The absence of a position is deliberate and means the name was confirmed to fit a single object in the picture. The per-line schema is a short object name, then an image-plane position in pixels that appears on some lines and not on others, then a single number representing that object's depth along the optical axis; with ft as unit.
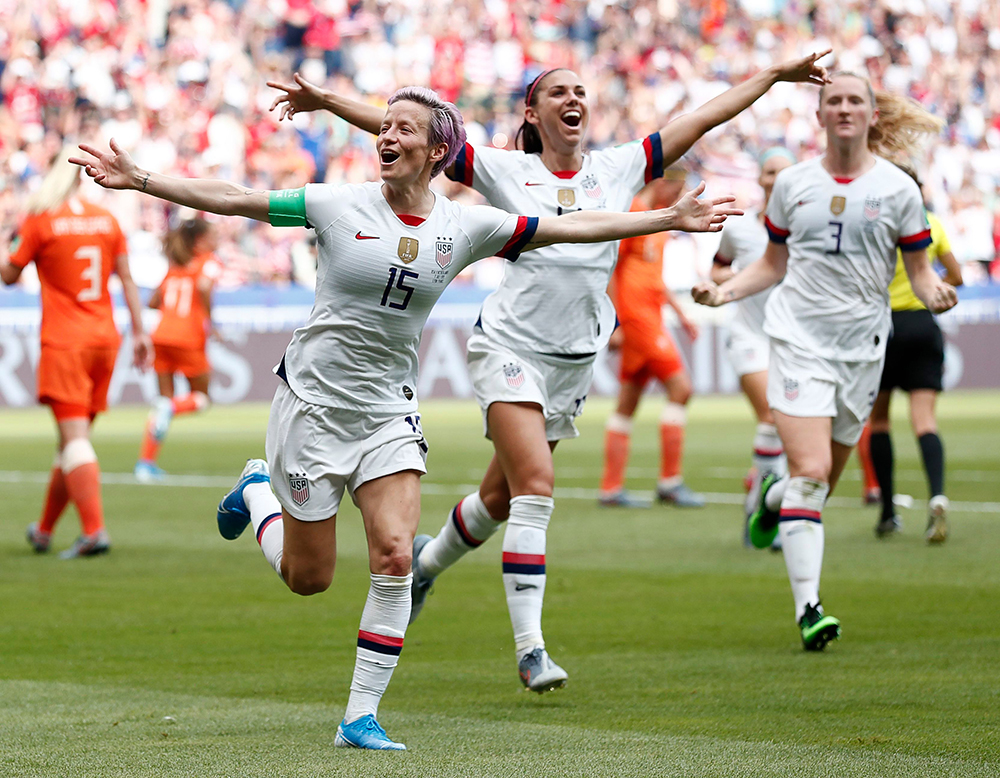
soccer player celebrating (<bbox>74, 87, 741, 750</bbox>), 33.12
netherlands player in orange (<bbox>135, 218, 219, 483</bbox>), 99.66
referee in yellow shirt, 67.31
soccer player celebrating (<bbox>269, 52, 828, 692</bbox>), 41.34
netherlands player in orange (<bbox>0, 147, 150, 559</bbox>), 62.95
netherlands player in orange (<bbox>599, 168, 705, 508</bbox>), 81.56
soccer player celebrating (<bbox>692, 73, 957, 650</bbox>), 46.19
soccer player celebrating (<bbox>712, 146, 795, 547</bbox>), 67.36
